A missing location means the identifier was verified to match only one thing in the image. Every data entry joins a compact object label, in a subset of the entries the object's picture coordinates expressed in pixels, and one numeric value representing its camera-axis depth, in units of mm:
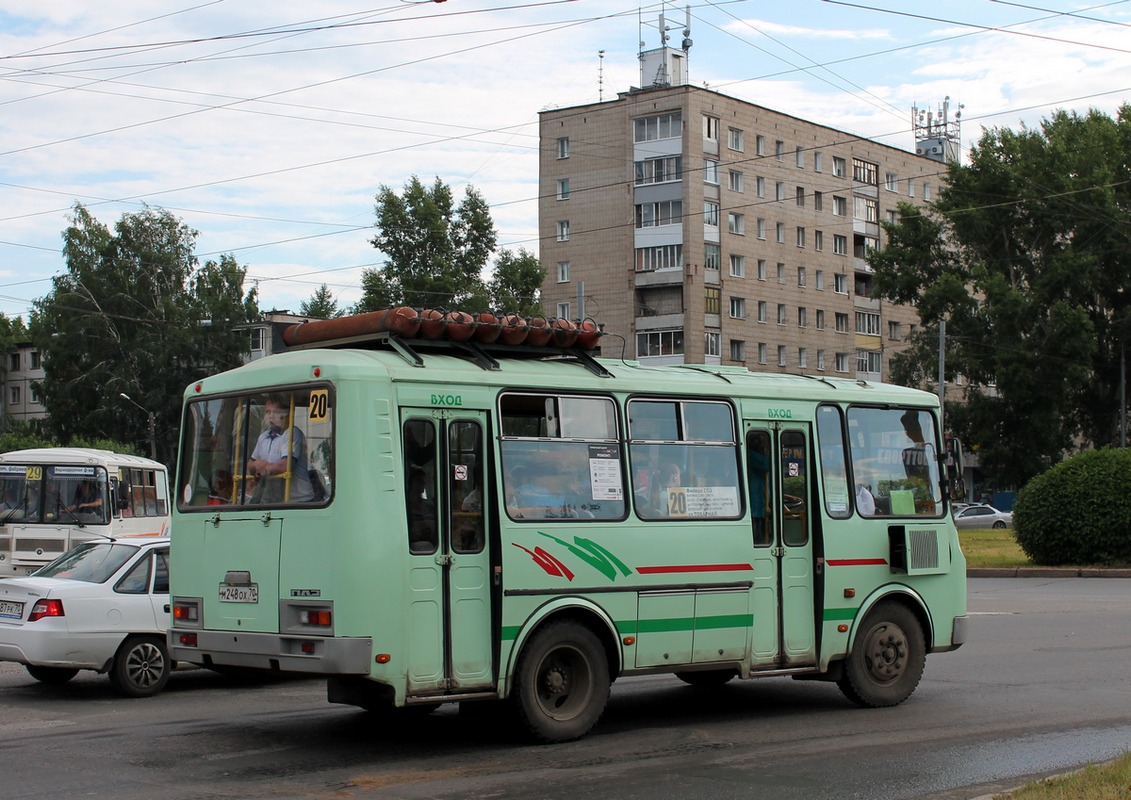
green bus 9070
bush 28547
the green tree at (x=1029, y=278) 60250
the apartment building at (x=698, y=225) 72625
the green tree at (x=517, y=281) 66125
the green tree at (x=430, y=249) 63375
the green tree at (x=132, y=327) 75062
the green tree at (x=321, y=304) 105062
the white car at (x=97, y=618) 12391
